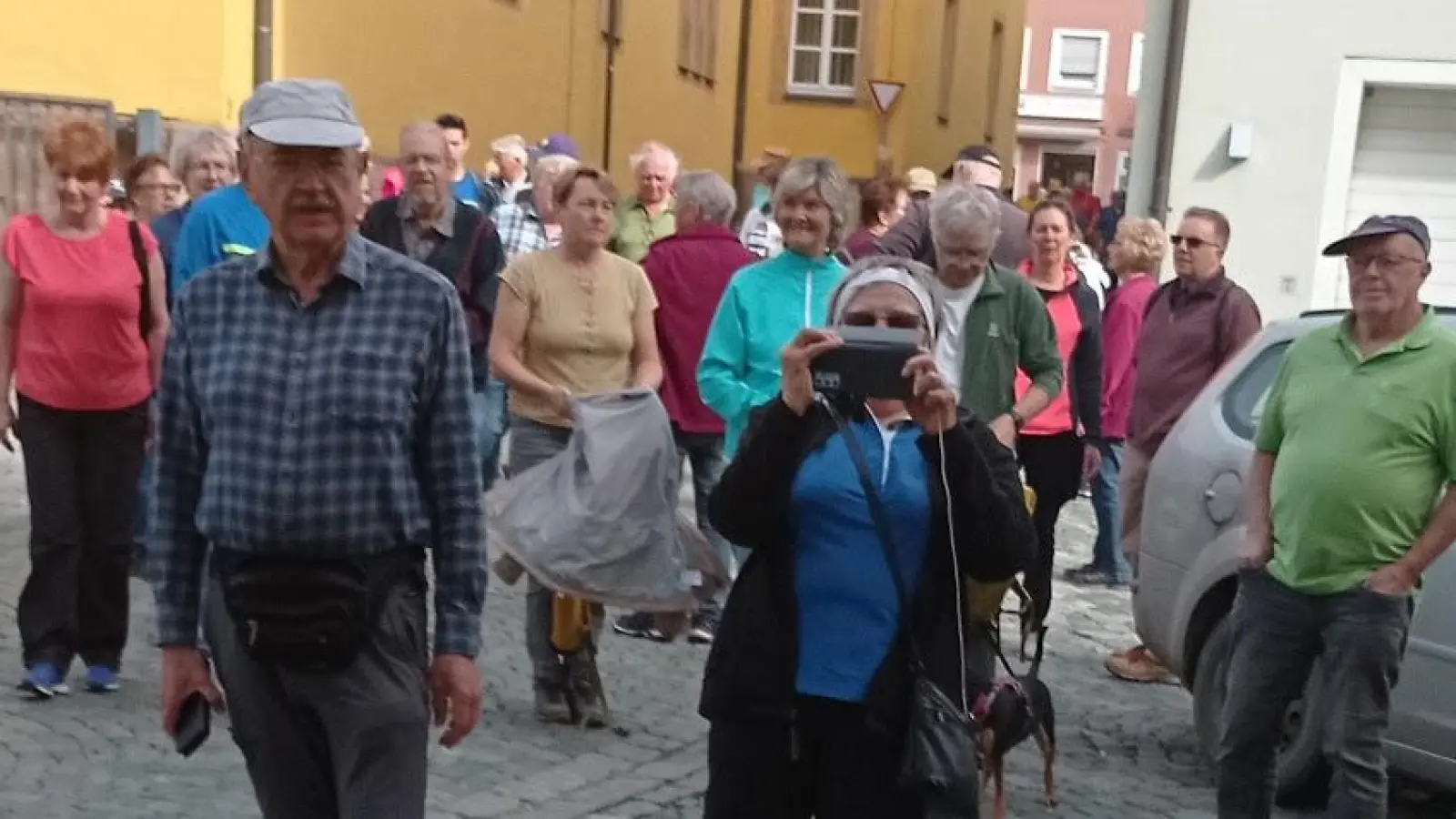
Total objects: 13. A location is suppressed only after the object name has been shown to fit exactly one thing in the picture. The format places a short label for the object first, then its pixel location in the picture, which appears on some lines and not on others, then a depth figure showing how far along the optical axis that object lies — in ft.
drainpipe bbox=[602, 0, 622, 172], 84.23
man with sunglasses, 28.55
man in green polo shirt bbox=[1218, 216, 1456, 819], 16.76
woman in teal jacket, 21.86
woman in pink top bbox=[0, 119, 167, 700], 21.99
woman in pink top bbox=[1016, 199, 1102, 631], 26.58
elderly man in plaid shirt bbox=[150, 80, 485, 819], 11.38
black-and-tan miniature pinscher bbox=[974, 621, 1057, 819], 15.12
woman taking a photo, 13.05
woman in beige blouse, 22.72
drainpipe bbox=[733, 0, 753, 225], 110.52
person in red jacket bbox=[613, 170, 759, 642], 26.94
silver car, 19.98
